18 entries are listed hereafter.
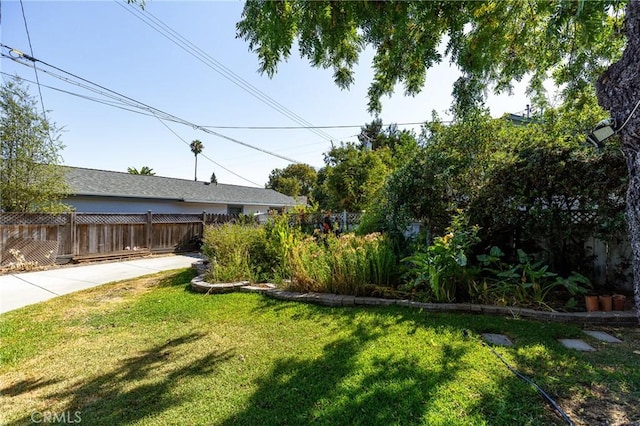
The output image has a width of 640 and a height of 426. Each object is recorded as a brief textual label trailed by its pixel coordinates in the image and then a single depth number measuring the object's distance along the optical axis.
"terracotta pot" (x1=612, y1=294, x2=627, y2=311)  3.68
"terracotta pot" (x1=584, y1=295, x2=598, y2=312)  3.68
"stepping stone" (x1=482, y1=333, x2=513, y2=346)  2.92
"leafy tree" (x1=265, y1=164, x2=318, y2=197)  37.03
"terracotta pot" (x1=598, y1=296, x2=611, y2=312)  3.67
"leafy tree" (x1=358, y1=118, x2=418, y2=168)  6.80
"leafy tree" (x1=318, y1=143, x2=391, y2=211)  10.99
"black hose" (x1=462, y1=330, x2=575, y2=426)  1.83
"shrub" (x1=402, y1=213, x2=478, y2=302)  3.95
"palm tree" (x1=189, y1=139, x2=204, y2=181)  34.12
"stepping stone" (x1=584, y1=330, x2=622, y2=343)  3.01
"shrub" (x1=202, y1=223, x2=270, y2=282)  5.48
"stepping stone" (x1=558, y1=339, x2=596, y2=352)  2.80
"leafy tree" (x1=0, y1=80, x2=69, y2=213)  7.59
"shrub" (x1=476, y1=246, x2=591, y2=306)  3.83
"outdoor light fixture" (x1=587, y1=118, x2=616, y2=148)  2.11
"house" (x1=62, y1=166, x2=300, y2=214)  12.30
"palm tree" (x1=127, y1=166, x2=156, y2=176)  29.57
